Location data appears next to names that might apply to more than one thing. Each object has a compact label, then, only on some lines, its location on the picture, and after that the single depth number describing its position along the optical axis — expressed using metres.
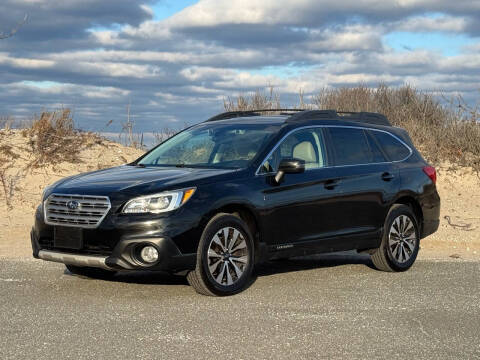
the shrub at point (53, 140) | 20.06
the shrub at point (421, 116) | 22.56
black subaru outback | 8.09
